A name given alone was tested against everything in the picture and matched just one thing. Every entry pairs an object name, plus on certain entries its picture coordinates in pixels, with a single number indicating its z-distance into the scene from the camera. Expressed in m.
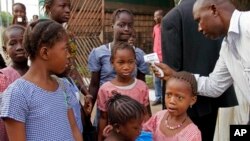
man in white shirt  2.45
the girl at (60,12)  3.23
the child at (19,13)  5.15
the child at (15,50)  2.77
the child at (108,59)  3.40
